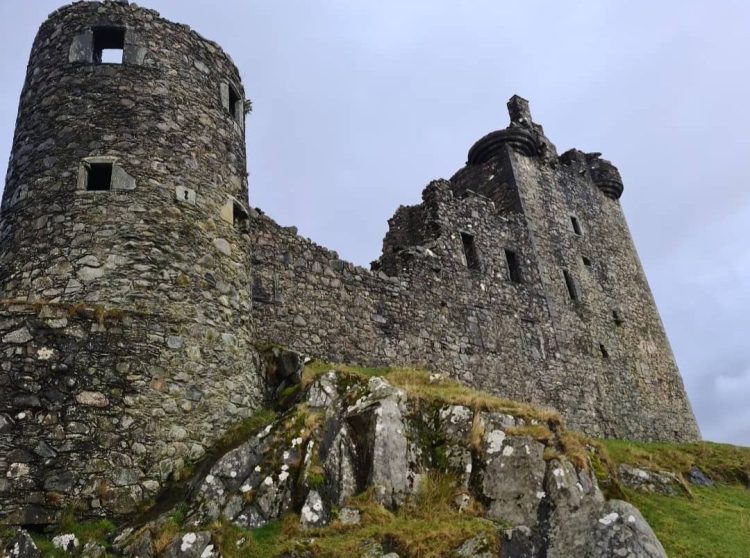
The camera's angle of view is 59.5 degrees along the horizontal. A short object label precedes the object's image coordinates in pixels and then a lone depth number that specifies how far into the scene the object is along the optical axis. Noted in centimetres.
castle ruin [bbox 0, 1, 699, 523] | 834
